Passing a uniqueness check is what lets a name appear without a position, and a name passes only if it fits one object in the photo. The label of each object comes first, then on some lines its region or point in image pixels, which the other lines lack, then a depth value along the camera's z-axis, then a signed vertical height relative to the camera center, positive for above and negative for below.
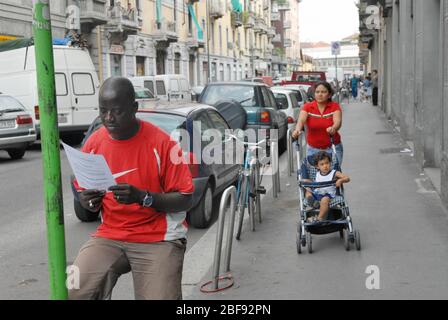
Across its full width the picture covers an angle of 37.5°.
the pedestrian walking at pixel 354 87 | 46.28 -0.41
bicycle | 7.35 -1.18
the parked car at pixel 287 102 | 18.49 -0.51
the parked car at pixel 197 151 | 7.80 -0.78
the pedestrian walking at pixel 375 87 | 35.56 -0.36
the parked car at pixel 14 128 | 15.30 -0.82
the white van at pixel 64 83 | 18.19 +0.23
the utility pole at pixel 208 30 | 52.21 +4.52
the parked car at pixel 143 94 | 22.94 -0.19
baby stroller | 6.59 -1.39
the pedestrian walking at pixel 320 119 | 7.57 -0.41
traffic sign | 43.42 +2.31
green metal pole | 3.03 -0.24
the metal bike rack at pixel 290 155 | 11.77 -1.30
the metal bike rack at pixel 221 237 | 5.38 -1.28
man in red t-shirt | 3.37 -0.63
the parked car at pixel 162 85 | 26.80 +0.10
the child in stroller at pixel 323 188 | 6.64 -1.04
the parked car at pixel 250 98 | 14.66 -0.28
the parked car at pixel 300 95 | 22.08 -0.39
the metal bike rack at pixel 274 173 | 9.65 -1.31
